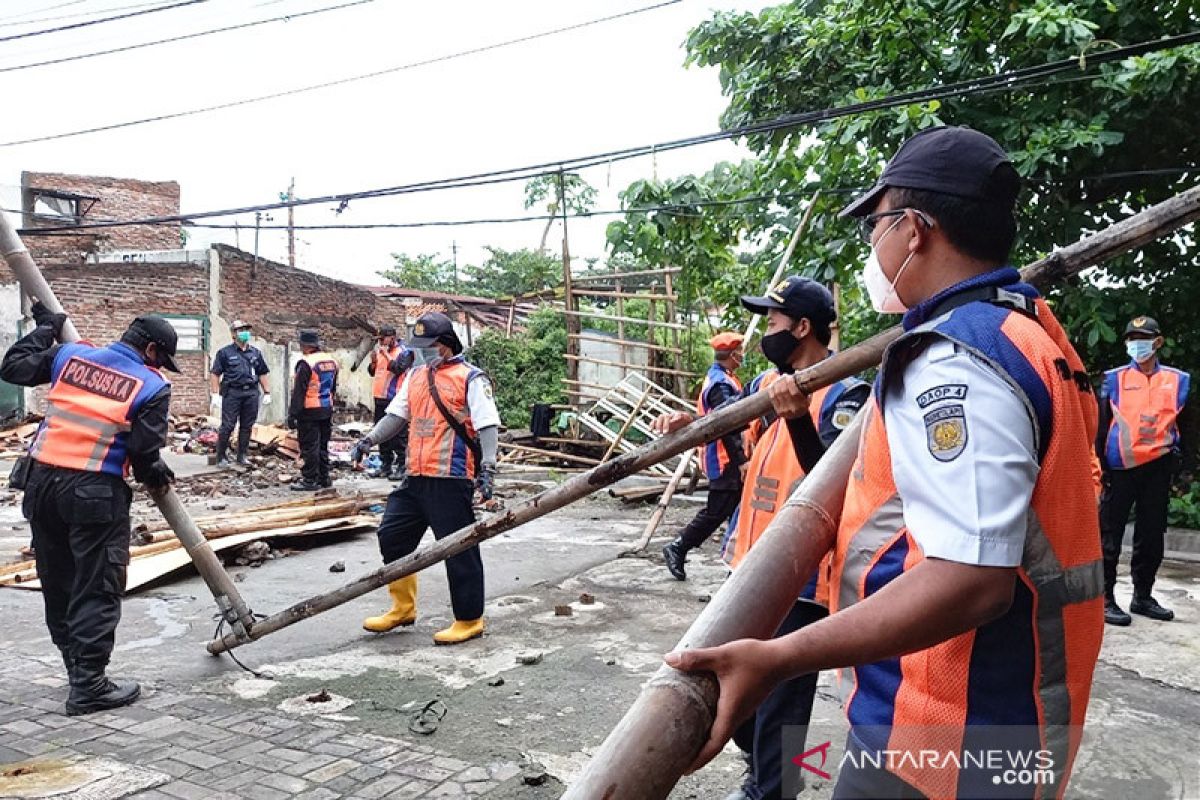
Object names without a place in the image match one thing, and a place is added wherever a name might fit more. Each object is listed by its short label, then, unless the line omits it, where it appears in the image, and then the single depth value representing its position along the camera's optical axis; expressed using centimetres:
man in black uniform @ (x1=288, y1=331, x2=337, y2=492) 1153
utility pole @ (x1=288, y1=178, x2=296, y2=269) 3822
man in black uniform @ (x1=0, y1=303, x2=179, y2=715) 439
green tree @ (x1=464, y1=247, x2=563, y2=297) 3694
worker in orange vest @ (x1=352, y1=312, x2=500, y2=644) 554
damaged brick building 1905
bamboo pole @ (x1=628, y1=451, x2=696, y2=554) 823
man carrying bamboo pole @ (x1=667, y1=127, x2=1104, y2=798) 122
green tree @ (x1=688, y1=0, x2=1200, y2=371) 802
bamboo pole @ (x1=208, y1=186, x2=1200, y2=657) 219
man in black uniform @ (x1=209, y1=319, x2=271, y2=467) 1261
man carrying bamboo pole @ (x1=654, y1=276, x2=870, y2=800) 294
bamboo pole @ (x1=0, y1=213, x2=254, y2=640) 478
